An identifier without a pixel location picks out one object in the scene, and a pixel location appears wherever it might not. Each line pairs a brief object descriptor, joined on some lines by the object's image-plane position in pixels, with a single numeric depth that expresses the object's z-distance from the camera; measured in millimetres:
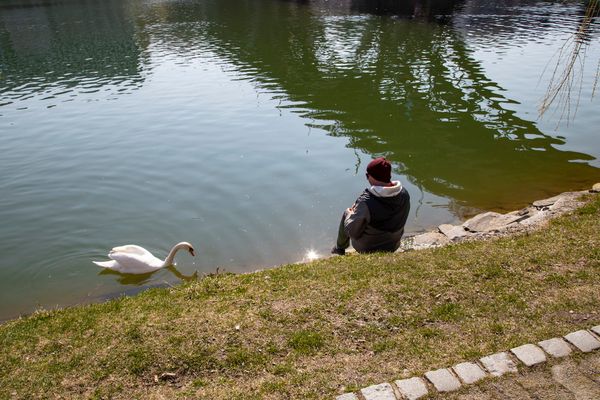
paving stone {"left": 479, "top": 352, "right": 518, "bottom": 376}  4539
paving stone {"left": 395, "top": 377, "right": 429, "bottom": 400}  4324
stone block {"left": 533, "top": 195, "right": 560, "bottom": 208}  10591
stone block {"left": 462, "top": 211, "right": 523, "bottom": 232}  9680
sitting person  6766
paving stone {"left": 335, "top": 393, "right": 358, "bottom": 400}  4367
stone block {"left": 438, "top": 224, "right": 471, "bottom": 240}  9477
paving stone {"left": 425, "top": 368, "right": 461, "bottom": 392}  4379
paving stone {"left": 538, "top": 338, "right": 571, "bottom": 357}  4688
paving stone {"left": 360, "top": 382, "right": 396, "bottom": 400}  4336
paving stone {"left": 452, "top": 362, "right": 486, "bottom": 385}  4457
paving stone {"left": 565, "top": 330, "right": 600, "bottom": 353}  4730
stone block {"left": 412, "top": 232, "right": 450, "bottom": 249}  9023
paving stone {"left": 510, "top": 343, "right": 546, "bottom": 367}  4613
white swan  9188
